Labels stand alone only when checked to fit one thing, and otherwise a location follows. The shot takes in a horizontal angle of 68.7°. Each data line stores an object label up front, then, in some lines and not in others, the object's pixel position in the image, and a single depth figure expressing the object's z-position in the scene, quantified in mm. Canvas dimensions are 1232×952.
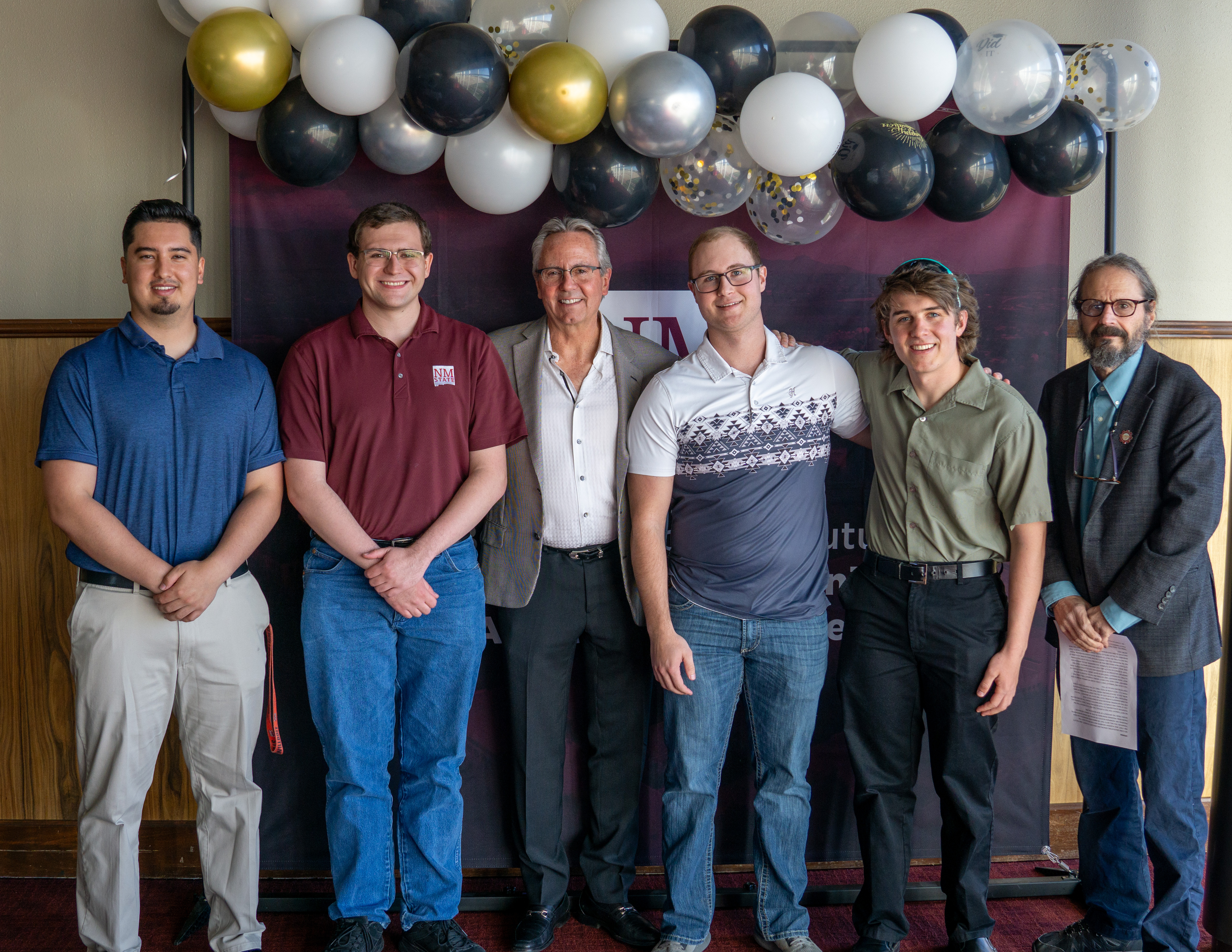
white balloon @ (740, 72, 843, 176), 2393
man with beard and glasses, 2246
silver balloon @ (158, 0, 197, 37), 2605
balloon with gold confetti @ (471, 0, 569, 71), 2510
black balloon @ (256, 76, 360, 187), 2451
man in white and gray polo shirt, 2355
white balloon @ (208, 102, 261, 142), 2598
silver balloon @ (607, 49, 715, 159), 2340
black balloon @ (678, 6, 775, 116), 2512
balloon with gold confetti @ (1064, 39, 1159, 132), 2609
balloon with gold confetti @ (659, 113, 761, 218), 2582
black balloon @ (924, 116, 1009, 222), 2557
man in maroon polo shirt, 2377
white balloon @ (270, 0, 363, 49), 2443
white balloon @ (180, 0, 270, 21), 2500
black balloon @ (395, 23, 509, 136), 2268
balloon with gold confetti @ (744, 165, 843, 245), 2631
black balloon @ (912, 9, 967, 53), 2623
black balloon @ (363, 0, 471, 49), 2471
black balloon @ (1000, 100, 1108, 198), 2564
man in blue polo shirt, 2199
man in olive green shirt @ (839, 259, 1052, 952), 2252
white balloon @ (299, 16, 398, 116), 2334
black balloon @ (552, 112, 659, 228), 2506
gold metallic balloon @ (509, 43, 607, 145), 2340
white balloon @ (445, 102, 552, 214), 2498
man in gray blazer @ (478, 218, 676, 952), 2514
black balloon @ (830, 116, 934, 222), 2475
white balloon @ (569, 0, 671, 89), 2471
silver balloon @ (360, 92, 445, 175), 2494
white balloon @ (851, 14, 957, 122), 2438
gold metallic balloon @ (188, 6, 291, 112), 2367
